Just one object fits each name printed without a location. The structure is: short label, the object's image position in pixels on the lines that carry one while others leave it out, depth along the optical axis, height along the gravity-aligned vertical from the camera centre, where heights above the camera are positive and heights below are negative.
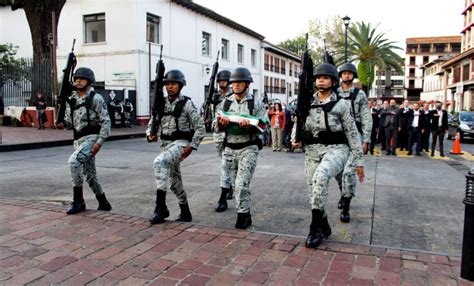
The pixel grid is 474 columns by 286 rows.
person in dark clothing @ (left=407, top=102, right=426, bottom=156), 13.32 -0.62
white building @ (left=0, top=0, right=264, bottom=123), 24.83 +4.25
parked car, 19.56 -0.80
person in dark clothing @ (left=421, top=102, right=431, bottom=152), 13.47 -0.58
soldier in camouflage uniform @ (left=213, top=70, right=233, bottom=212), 5.85 -0.81
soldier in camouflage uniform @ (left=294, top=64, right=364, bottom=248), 4.36 -0.31
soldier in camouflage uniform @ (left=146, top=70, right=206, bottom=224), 5.05 -0.32
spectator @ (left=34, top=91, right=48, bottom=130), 19.50 -0.26
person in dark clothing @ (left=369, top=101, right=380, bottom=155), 13.88 -0.62
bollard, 3.43 -1.03
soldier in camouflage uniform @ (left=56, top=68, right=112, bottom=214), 5.44 -0.30
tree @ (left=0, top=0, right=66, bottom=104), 21.22 +4.05
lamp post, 22.11 +4.64
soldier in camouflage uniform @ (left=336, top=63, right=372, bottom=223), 5.50 -0.08
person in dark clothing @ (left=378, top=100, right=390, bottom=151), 14.14 -0.71
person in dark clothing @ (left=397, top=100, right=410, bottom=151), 13.54 -0.38
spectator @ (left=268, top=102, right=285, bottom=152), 14.31 -0.67
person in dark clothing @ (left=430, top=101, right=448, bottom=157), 13.49 -0.48
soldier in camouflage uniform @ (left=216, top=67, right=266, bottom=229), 4.84 -0.38
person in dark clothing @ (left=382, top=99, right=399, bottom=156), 13.35 -0.63
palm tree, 38.69 +5.45
